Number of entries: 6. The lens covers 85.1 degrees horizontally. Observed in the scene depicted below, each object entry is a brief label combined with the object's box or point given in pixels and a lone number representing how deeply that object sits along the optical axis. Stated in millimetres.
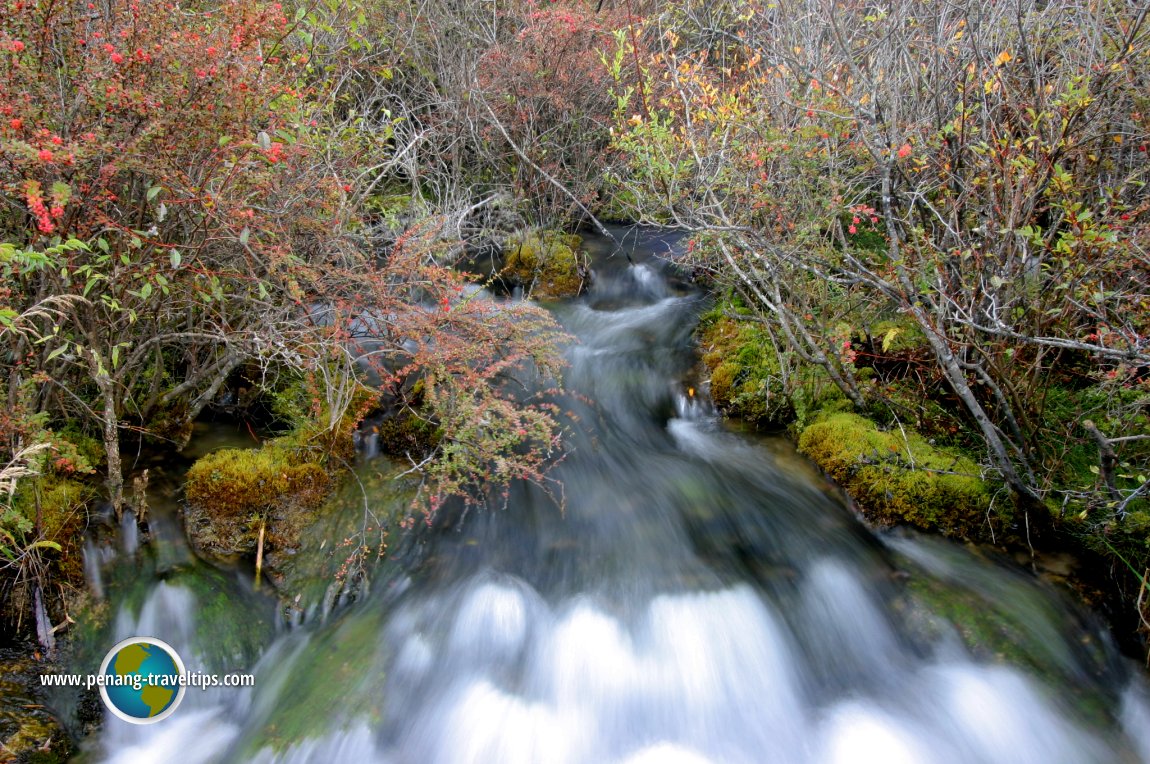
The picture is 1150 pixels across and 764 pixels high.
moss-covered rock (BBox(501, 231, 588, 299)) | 8133
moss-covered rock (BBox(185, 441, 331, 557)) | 4141
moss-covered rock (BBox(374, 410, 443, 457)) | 4910
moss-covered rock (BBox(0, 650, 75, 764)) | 3000
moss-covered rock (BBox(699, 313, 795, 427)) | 5625
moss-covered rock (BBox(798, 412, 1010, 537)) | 4332
